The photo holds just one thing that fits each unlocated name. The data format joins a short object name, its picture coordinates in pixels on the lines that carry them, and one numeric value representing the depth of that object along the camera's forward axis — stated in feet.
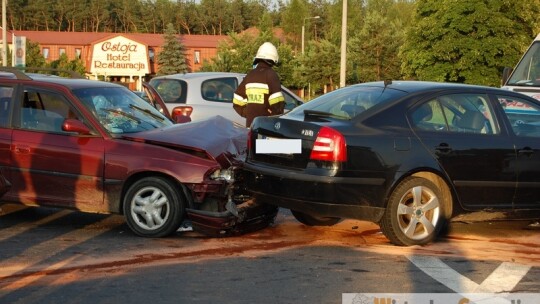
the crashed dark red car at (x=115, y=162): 24.48
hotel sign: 241.35
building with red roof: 292.61
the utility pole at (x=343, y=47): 89.71
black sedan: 23.08
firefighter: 32.91
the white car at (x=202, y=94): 45.88
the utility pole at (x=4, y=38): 132.57
